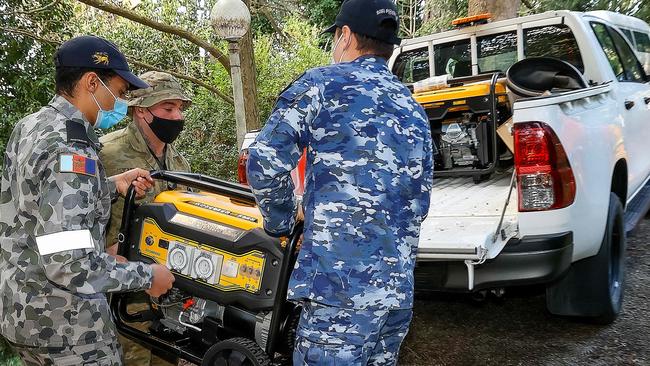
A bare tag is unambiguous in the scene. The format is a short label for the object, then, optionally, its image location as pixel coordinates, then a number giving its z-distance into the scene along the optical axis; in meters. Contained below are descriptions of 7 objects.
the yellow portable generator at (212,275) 1.94
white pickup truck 2.68
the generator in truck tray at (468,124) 3.83
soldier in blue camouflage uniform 1.68
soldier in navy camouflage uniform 1.64
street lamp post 5.40
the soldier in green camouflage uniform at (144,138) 2.64
